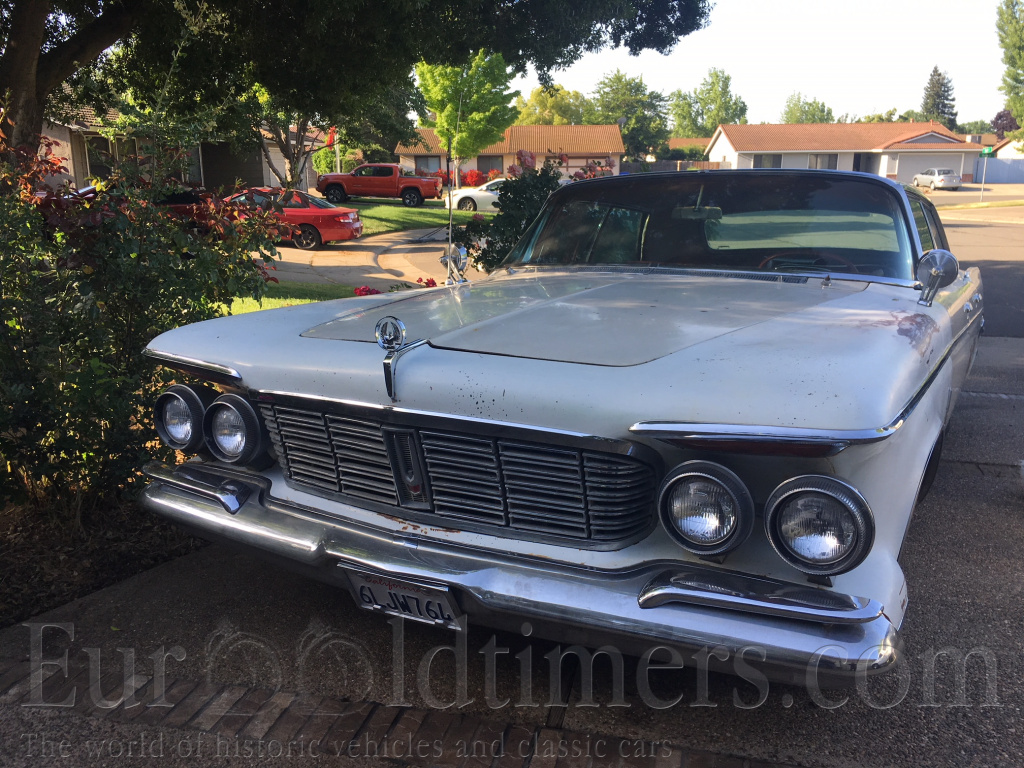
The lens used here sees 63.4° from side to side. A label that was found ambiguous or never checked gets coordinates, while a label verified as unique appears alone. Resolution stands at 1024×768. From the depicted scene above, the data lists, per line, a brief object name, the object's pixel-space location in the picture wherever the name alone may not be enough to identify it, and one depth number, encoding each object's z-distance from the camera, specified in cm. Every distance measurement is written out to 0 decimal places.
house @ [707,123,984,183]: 5650
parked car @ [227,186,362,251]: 1747
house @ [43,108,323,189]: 2381
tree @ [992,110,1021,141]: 9962
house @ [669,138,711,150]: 8306
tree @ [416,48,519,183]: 2511
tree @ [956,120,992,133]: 12541
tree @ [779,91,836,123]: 10850
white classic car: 187
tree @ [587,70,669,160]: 7644
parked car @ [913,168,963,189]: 5103
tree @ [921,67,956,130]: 9919
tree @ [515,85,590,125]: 7600
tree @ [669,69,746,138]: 9956
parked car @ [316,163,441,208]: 3006
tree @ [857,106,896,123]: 8962
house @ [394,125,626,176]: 5381
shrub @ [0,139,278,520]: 343
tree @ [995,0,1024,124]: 5144
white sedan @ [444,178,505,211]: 2812
